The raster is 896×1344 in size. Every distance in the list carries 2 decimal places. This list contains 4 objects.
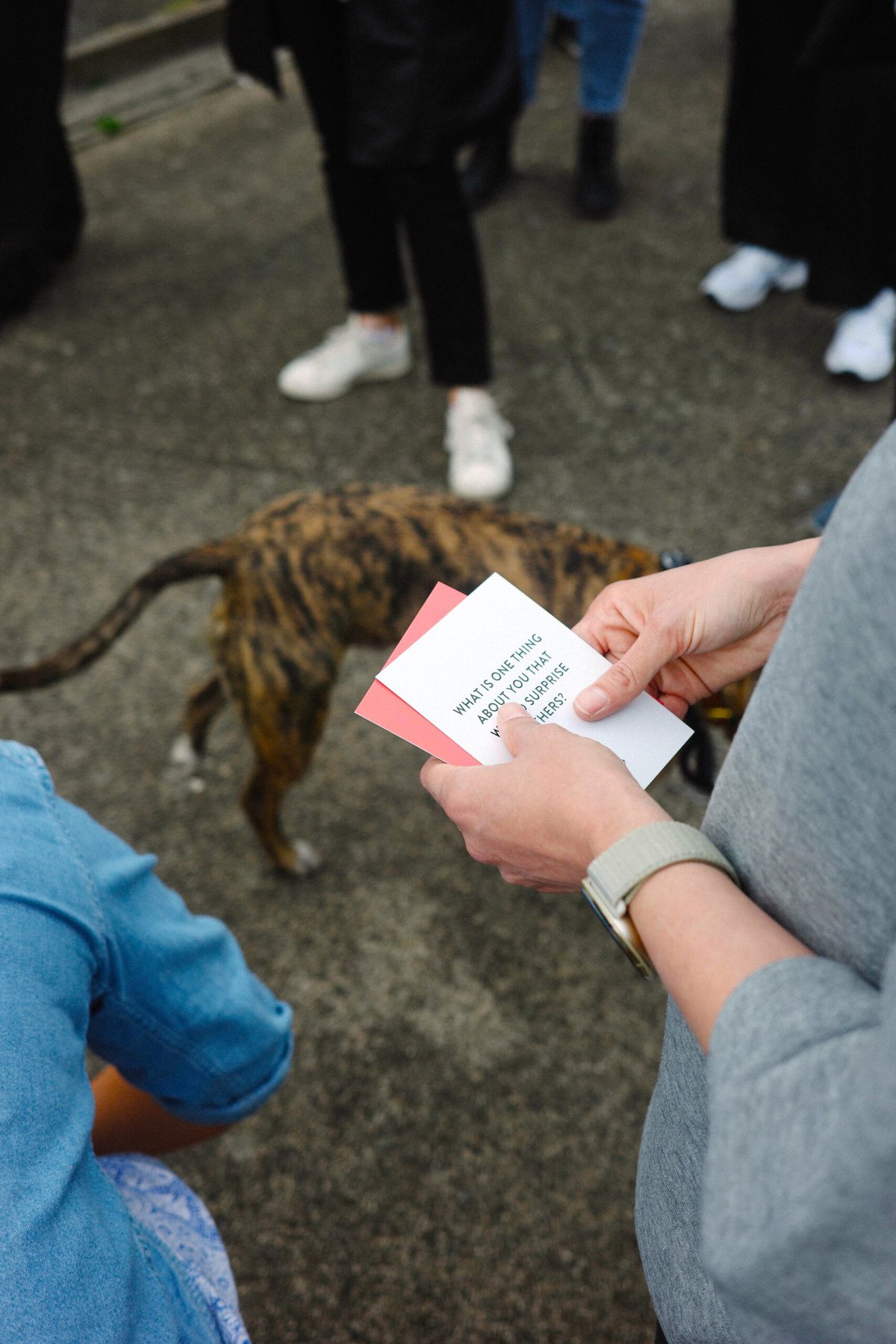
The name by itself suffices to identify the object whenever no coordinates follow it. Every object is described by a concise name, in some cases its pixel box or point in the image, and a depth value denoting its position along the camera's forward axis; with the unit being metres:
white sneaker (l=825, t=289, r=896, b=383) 3.62
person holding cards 0.54
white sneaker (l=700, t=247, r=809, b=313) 4.03
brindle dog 2.00
